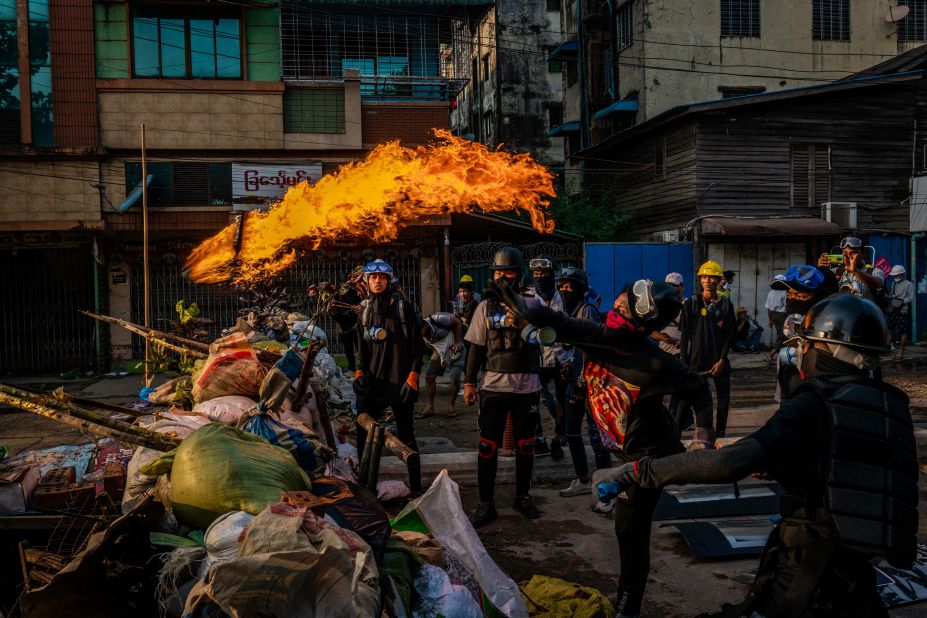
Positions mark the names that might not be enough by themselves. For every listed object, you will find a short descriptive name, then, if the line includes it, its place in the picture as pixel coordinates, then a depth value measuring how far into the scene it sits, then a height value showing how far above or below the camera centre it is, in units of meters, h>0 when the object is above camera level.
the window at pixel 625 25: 24.59 +8.96
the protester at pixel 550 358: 7.06 -0.73
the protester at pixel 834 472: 2.45 -0.67
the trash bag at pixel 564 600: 3.73 -1.66
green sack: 3.59 -0.95
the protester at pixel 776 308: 13.64 -0.50
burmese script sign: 16.11 +2.46
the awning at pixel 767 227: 17.88 +1.38
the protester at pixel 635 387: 3.84 -0.56
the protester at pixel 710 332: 8.01 -0.55
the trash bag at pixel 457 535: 3.63 -1.31
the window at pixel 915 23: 24.91 +8.88
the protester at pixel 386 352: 6.59 -0.58
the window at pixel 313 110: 16.39 +4.09
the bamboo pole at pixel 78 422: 3.97 -0.71
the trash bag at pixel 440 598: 3.20 -1.39
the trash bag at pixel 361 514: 3.31 -1.06
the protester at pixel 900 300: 14.71 -0.42
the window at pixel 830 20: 24.11 +8.70
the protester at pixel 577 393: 6.54 -1.01
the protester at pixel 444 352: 9.82 -0.91
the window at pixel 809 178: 19.78 +2.82
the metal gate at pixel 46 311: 15.95 -0.35
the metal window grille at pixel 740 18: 23.73 +8.68
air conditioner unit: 19.17 +1.78
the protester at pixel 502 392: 5.84 -0.86
